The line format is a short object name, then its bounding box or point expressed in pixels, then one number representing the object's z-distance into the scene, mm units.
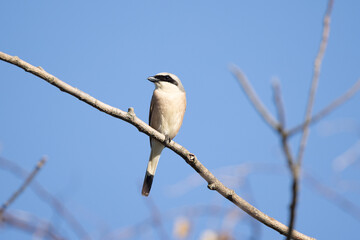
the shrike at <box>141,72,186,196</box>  11047
